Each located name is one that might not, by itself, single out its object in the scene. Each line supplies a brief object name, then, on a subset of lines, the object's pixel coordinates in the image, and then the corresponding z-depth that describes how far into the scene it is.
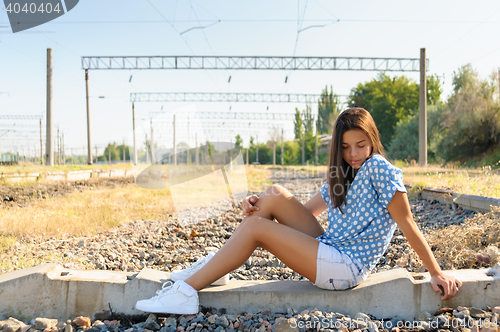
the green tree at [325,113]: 56.23
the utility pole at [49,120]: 15.74
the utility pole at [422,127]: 13.55
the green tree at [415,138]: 21.14
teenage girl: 1.83
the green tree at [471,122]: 17.61
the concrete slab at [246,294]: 1.93
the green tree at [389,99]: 33.62
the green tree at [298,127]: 58.03
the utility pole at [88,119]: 20.17
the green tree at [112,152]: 60.62
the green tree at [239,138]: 48.17
